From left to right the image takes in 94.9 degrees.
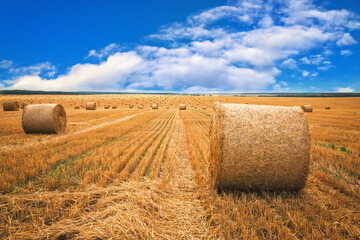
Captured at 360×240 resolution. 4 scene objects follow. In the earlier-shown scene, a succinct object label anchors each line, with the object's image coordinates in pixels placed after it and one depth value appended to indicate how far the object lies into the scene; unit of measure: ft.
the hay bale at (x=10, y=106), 90.53
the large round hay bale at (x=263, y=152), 13.02
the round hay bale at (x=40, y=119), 34.63
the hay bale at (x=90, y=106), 114.73
